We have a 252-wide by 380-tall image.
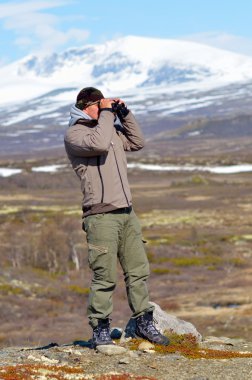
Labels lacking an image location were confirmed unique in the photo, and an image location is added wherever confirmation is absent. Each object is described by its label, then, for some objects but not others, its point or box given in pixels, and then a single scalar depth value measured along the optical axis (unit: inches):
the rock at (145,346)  747.4
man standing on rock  713.0
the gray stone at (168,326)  820.0
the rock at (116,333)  863.7
